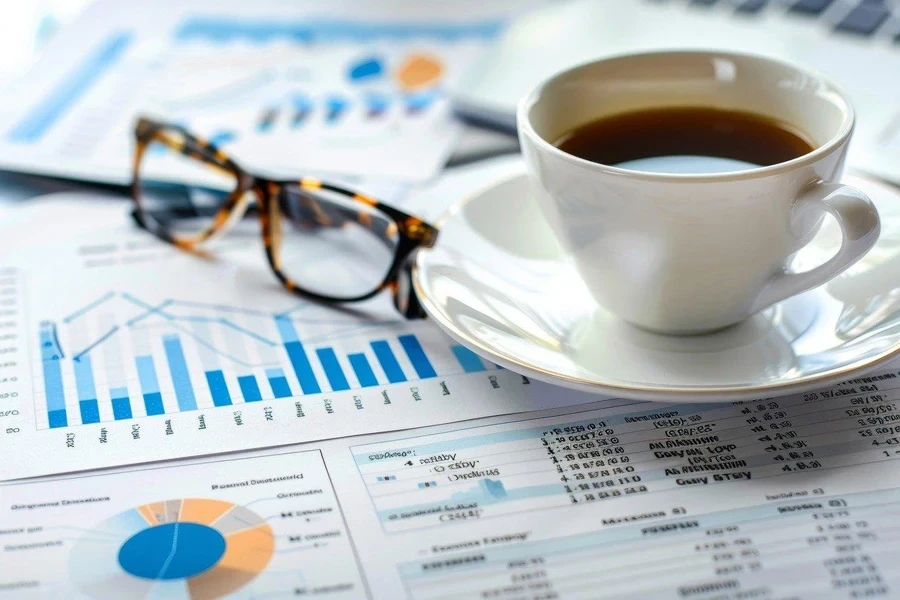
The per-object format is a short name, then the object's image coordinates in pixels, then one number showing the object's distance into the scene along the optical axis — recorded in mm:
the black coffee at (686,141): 499
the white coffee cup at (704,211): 427
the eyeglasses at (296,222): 560
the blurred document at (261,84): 759
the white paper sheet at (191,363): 466
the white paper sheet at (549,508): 375
